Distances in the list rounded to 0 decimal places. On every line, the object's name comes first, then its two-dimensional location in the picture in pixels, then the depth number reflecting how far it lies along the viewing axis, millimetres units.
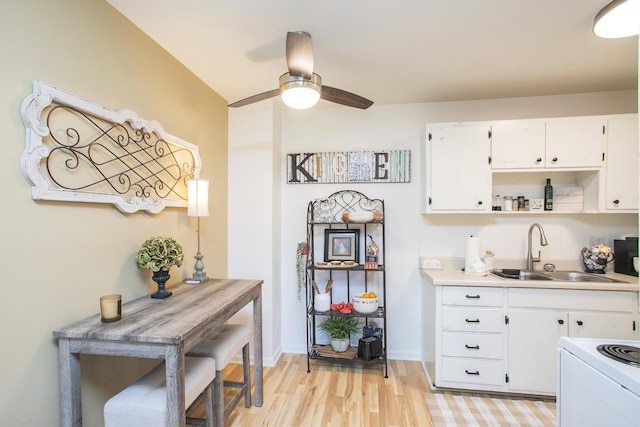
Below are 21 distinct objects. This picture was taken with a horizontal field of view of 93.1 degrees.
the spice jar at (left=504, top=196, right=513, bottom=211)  2729
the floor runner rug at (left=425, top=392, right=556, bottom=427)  2063
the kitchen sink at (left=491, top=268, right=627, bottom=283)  2563
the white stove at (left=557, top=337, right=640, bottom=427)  952
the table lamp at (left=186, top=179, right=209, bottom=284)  2148
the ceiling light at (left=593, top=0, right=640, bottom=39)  1441
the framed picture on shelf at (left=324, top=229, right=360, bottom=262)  2941
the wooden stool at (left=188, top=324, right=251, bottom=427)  1794
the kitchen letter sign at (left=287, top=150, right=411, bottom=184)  2990
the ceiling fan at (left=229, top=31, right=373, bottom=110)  1576
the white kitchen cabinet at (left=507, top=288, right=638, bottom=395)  2229
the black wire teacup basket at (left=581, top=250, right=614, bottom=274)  2592
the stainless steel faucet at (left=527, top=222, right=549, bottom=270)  2699
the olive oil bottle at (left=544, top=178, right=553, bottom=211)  2664
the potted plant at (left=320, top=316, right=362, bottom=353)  2787
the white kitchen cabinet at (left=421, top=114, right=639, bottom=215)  2445
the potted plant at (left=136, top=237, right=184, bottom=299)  1730
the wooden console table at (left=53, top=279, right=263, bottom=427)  1236
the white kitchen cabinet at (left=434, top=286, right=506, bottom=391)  2354
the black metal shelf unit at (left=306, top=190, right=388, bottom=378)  2934
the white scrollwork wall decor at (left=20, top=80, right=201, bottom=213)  1249
